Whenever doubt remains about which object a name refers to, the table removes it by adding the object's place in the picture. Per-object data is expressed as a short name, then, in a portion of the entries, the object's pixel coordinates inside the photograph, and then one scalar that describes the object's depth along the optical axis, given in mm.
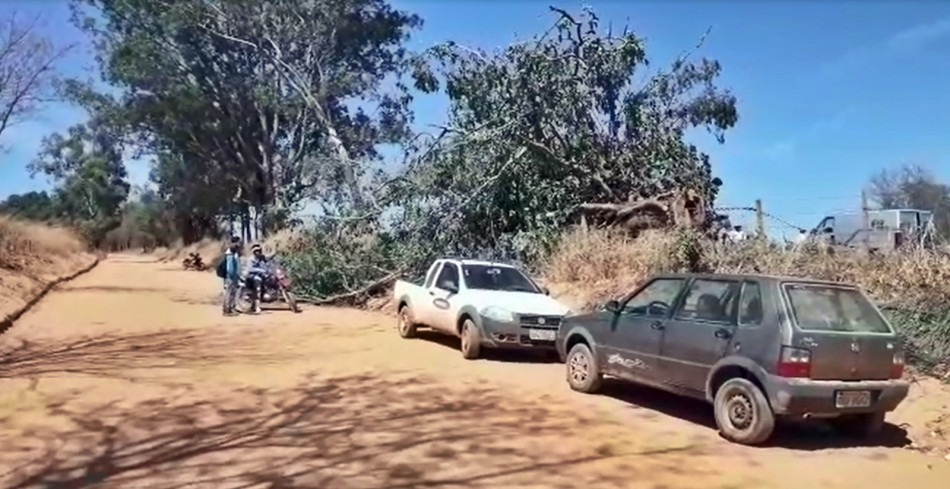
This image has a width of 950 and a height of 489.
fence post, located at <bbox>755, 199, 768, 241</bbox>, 14351
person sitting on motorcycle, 20266
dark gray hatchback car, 7367
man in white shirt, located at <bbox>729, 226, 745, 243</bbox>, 14748
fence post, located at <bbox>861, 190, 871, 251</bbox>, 15734
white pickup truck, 12539
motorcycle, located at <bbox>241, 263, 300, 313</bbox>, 20516
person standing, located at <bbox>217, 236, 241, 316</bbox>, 19188
